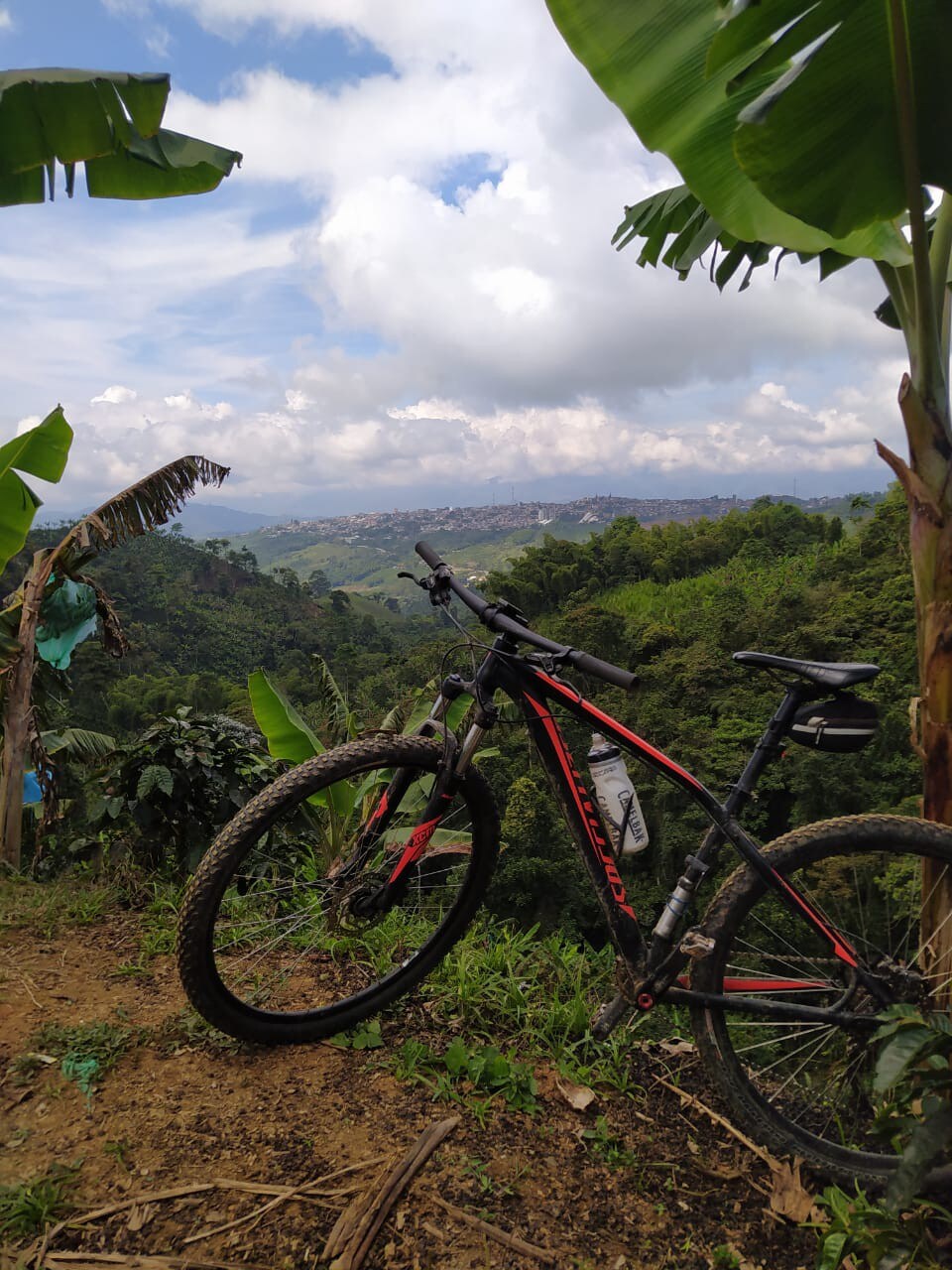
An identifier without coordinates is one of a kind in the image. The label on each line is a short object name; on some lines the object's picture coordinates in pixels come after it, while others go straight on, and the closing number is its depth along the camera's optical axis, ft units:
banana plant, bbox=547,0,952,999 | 5.42
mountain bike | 6.24
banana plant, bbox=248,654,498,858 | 10.21
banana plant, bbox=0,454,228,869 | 13.73
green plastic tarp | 14.20
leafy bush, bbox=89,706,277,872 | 10.50
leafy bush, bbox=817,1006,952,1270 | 4.72
